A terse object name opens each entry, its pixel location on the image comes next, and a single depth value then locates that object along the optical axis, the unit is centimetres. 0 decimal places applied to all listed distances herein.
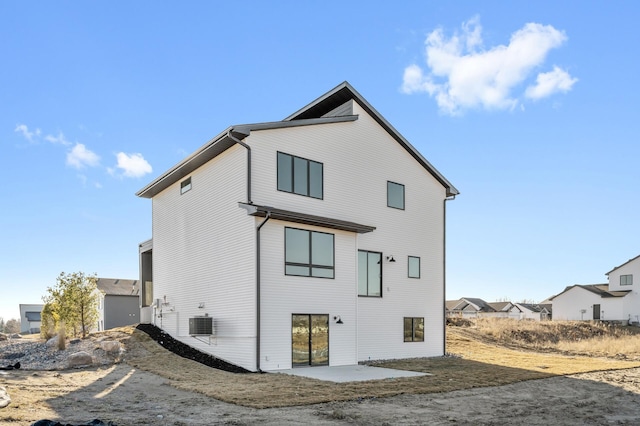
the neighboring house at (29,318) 6194
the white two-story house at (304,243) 1534
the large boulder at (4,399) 860
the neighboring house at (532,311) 7125
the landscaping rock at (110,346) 1659
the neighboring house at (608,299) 5216
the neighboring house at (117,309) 3531
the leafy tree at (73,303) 2325
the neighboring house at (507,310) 6962
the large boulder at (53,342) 1803
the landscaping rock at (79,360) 1501
